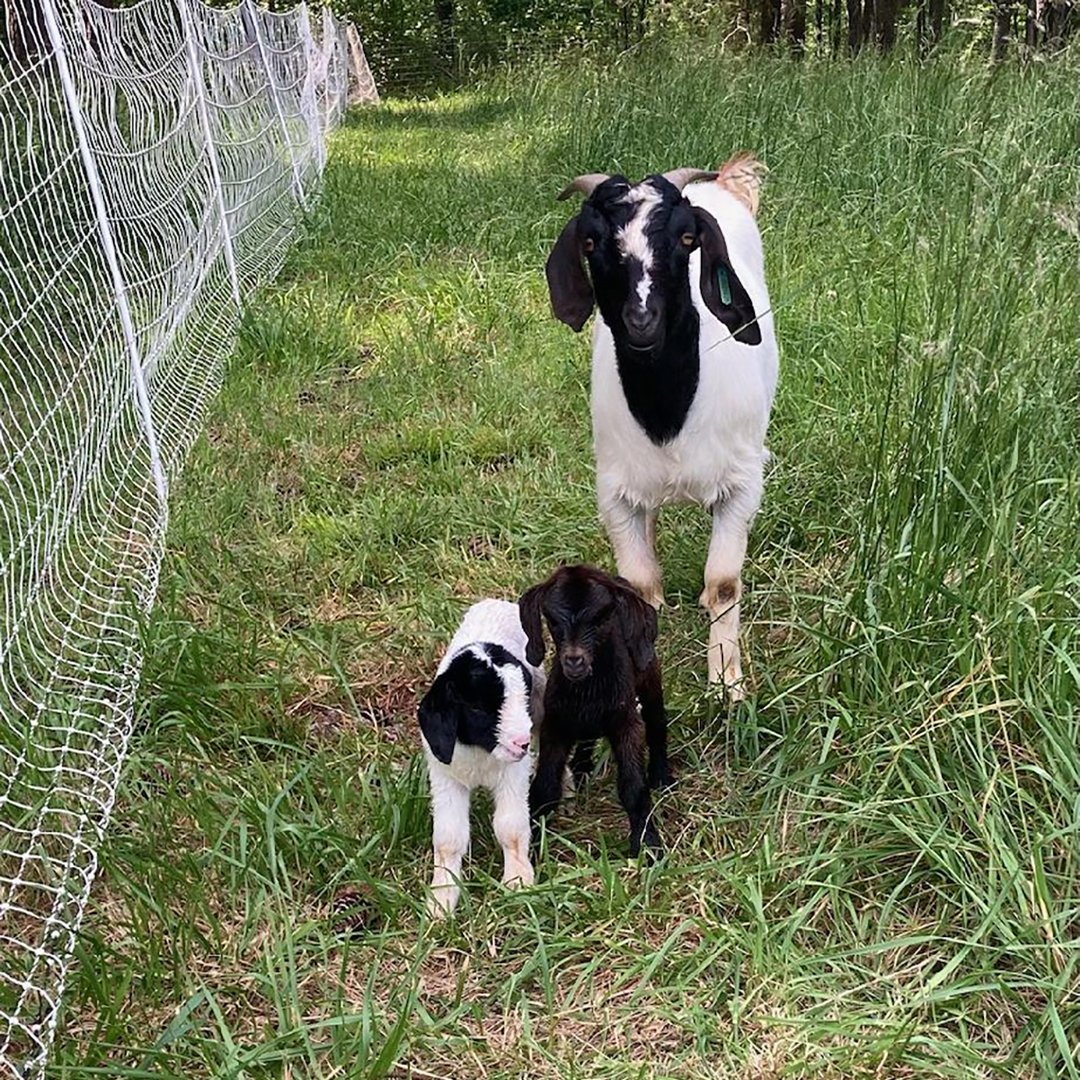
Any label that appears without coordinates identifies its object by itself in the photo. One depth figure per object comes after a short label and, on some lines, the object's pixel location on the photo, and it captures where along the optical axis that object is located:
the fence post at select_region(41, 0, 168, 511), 3.27
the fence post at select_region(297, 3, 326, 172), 9.72
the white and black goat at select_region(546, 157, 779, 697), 2.51
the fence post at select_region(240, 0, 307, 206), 7.68
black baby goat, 2.17
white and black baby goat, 2.11
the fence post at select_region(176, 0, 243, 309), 5.40
